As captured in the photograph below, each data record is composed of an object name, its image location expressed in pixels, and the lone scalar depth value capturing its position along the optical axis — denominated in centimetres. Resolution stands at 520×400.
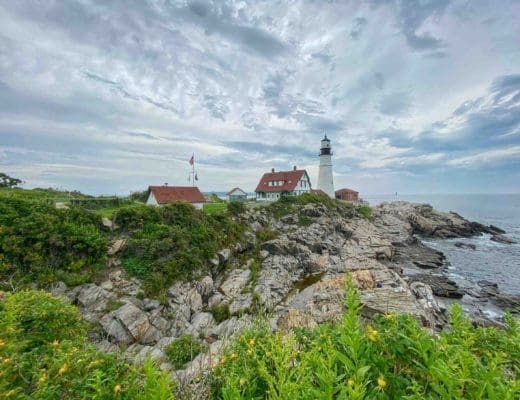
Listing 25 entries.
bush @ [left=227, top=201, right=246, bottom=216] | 2327
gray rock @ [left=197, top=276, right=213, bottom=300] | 1320
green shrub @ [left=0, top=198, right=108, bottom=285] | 1067
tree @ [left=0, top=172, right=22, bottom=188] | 2155
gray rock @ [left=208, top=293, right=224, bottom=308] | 1274
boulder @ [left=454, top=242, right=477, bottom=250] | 3144
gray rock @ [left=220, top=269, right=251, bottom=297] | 1398
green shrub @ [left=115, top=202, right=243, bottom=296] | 1280
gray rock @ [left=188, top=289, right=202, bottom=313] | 1214
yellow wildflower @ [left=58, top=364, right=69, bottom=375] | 242
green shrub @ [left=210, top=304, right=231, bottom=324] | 1186
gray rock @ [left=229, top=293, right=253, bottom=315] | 1225
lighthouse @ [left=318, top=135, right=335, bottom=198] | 4903
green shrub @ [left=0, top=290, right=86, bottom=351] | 385
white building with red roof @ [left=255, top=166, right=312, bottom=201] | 4356
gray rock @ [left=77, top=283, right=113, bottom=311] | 1028
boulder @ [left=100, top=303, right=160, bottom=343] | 944
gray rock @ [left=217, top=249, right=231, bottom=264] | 1640
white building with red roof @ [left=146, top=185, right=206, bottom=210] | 2439
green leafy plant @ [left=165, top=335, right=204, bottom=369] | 770
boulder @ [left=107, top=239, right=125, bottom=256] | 1299
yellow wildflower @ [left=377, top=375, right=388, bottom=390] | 206
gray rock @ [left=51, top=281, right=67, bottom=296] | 1029
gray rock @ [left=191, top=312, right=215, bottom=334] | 1041
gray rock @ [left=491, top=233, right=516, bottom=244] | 3493
